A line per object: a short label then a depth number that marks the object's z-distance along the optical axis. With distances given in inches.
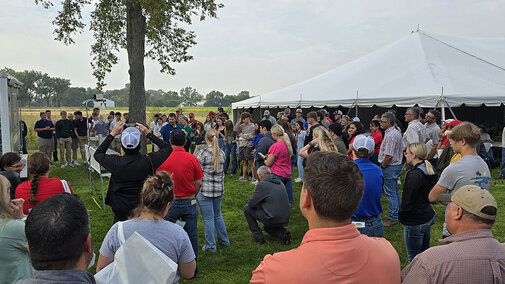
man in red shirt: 177.3
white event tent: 468.8
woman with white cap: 145.7
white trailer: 268.8
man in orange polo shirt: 53.8
